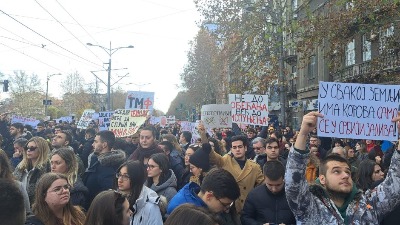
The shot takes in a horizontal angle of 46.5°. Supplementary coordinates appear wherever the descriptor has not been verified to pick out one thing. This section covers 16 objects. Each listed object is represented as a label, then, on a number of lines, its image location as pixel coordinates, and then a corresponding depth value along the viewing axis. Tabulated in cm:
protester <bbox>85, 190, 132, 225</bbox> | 335
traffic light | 3027
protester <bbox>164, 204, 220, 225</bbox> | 238
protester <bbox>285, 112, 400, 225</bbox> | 350
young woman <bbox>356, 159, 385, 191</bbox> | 554
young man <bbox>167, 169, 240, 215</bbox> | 379
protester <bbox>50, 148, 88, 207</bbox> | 522
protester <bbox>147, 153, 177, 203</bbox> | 530
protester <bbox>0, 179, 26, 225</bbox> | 234
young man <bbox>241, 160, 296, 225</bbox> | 466
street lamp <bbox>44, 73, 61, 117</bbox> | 5365
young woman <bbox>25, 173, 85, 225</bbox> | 385
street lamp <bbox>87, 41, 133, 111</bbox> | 3255
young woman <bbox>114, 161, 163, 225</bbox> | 405
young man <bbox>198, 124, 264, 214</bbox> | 603
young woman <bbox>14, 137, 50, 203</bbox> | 571
